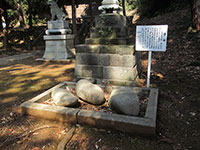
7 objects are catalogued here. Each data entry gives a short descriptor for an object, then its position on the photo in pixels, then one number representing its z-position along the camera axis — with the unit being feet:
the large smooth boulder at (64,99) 10.37
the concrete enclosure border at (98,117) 8.21
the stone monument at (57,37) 27.63
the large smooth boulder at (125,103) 9.43
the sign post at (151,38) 12.35
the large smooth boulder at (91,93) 10.98
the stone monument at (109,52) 13.80
